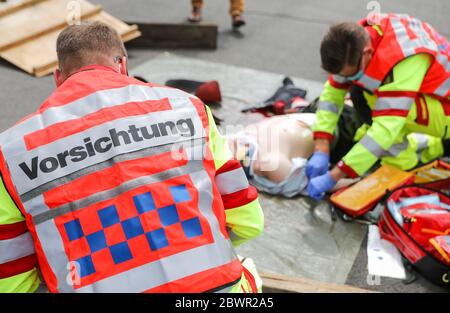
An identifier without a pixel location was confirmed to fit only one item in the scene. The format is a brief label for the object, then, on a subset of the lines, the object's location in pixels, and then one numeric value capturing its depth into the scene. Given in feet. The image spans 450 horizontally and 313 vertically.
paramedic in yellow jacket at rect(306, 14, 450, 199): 7.22
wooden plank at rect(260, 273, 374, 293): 5.87
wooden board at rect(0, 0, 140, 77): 11.21
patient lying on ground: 8.21
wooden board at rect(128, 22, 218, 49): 13.29
